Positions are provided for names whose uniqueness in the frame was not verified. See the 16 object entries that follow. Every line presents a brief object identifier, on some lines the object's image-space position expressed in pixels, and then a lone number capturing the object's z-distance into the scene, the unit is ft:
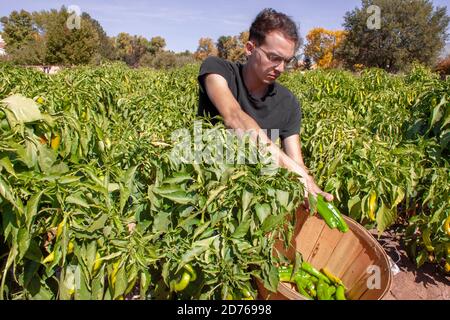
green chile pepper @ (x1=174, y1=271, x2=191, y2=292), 4.81
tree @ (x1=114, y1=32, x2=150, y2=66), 168.76
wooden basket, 5.90
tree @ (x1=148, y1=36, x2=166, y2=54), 174.01
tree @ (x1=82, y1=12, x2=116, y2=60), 140.62
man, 6.70
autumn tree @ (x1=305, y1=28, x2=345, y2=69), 178.40
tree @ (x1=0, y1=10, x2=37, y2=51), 133.74
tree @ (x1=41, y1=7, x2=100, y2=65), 85.35
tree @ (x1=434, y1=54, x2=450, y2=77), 94.67
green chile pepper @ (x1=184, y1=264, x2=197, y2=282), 4.72
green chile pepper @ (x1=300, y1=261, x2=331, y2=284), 6.98
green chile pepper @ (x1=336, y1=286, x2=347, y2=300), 6.56
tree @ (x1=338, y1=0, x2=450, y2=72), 101.40
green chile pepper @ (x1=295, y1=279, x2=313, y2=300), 6.66
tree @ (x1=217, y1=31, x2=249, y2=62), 176.49
